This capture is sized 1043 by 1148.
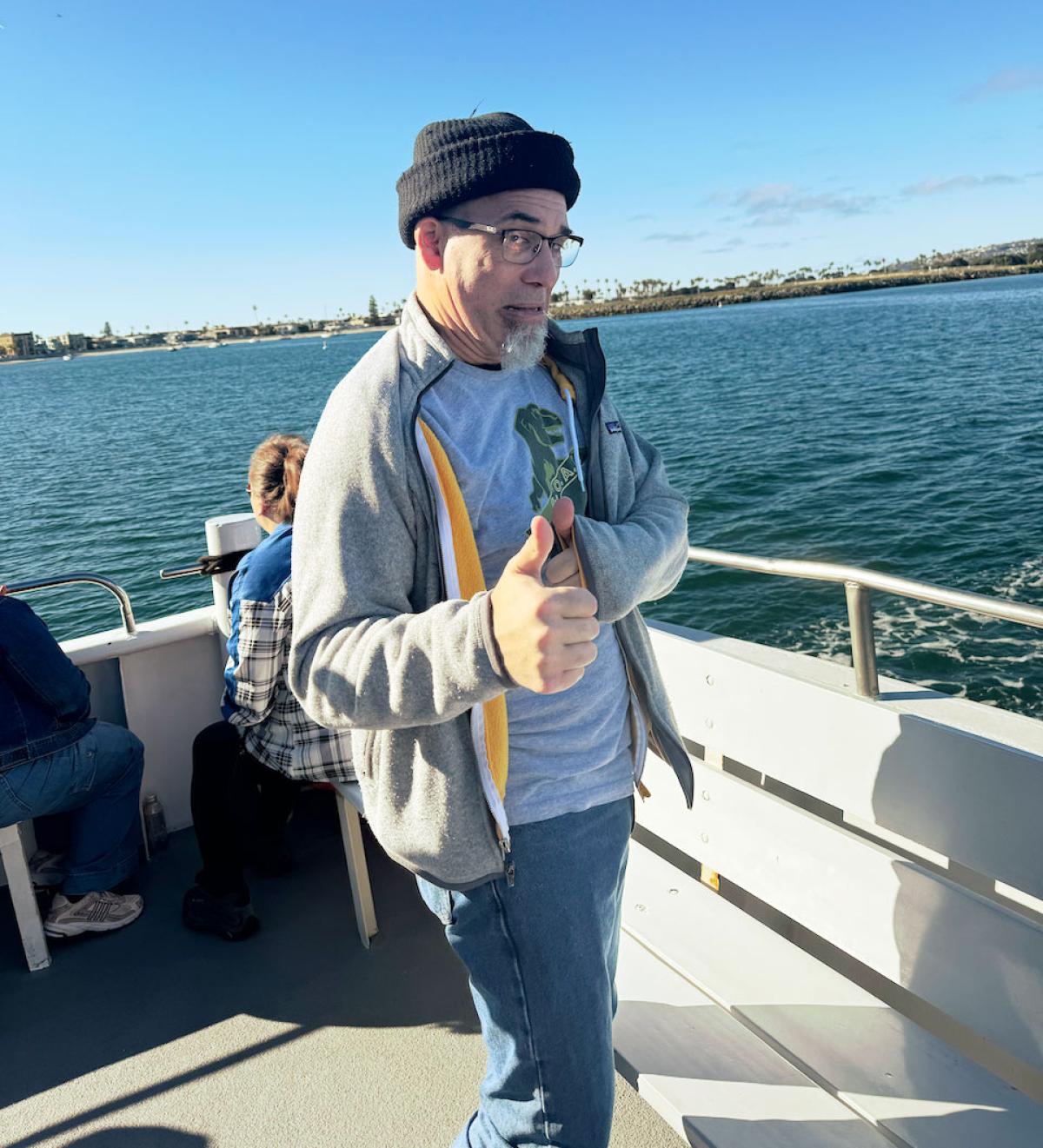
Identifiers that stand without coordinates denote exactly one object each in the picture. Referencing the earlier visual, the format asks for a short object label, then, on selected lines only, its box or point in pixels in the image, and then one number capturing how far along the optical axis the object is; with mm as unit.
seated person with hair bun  2633
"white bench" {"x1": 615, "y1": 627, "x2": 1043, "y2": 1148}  1751
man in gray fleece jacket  1234
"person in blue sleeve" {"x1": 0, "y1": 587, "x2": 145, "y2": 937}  2568
